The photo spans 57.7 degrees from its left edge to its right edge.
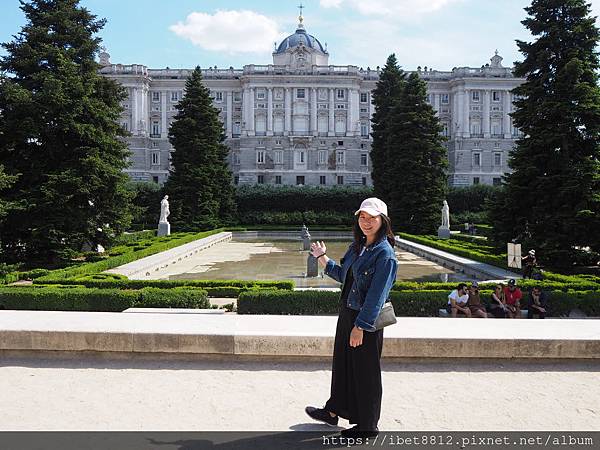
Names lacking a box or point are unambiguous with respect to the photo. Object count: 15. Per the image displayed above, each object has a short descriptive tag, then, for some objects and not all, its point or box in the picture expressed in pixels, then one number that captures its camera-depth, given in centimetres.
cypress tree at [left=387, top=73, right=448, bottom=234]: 3391
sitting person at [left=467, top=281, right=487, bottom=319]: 1063
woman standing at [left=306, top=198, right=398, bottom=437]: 402
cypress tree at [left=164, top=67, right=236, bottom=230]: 3797
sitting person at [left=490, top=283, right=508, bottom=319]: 1073
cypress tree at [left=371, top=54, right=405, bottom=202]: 4245
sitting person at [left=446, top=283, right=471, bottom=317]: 1052
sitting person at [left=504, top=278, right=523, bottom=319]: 1090
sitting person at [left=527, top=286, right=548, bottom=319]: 1097
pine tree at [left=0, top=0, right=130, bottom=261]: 1716
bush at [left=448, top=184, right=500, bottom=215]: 5078
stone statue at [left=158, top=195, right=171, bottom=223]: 3234
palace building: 7594
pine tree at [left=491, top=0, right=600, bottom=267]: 1644
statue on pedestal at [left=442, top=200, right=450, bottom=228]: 3155
